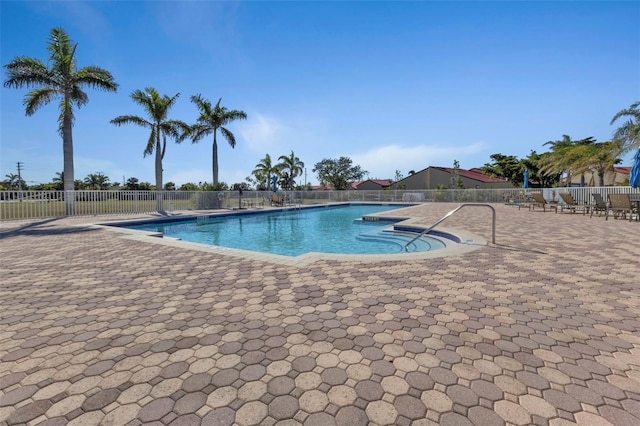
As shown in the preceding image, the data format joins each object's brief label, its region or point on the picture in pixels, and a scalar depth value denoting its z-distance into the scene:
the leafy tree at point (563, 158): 24.56
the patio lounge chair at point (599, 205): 10.39
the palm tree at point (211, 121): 22.36
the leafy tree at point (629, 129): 15.20
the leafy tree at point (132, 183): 56.92
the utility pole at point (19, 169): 69.76
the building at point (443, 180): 40.66
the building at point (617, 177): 37.54
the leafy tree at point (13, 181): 75.06
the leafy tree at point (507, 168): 36.38
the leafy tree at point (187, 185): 41.47
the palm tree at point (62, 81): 12.70
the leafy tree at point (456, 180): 37.47
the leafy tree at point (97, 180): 63.47
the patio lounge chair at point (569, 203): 12.35
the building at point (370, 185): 51.94
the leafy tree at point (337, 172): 55.78
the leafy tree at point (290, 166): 40.34
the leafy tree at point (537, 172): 34.46
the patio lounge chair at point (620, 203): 9.42
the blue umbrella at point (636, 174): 10.03
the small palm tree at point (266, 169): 39.03
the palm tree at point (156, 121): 17.91
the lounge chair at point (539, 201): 14.39
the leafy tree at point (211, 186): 19.56
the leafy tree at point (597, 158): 19.78
